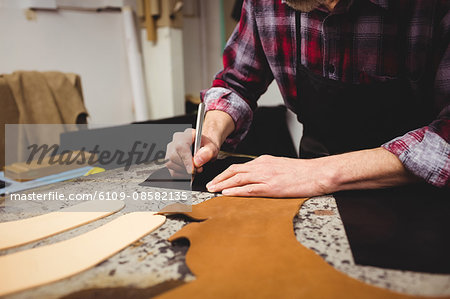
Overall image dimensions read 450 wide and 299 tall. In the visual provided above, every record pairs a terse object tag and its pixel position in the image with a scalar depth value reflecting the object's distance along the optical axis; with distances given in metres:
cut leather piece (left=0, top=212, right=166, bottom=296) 0.48
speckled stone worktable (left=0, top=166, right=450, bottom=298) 0.45
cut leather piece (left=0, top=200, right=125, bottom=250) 0.62
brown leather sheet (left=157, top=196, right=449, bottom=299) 0.43
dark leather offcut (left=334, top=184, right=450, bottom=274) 0.51
